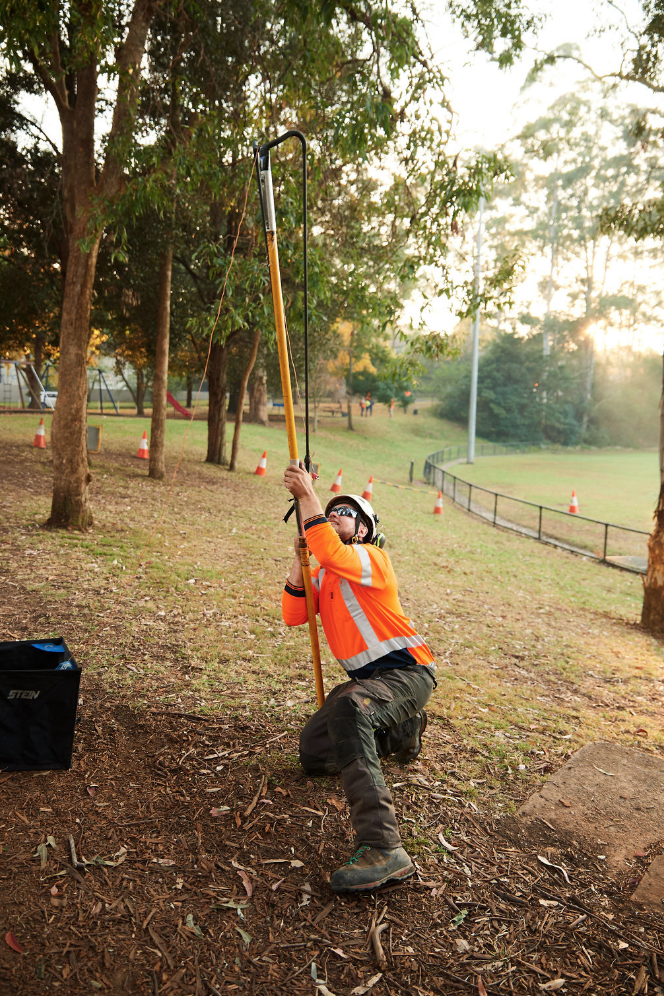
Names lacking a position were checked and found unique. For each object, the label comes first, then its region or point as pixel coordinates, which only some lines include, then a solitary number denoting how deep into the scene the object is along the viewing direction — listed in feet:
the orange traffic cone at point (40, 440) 49.52
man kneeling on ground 10.23
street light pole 114.79
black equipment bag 11.51
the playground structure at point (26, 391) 82.89
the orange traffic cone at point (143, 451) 52.80
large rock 11.66
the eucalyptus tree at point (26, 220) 38.37
